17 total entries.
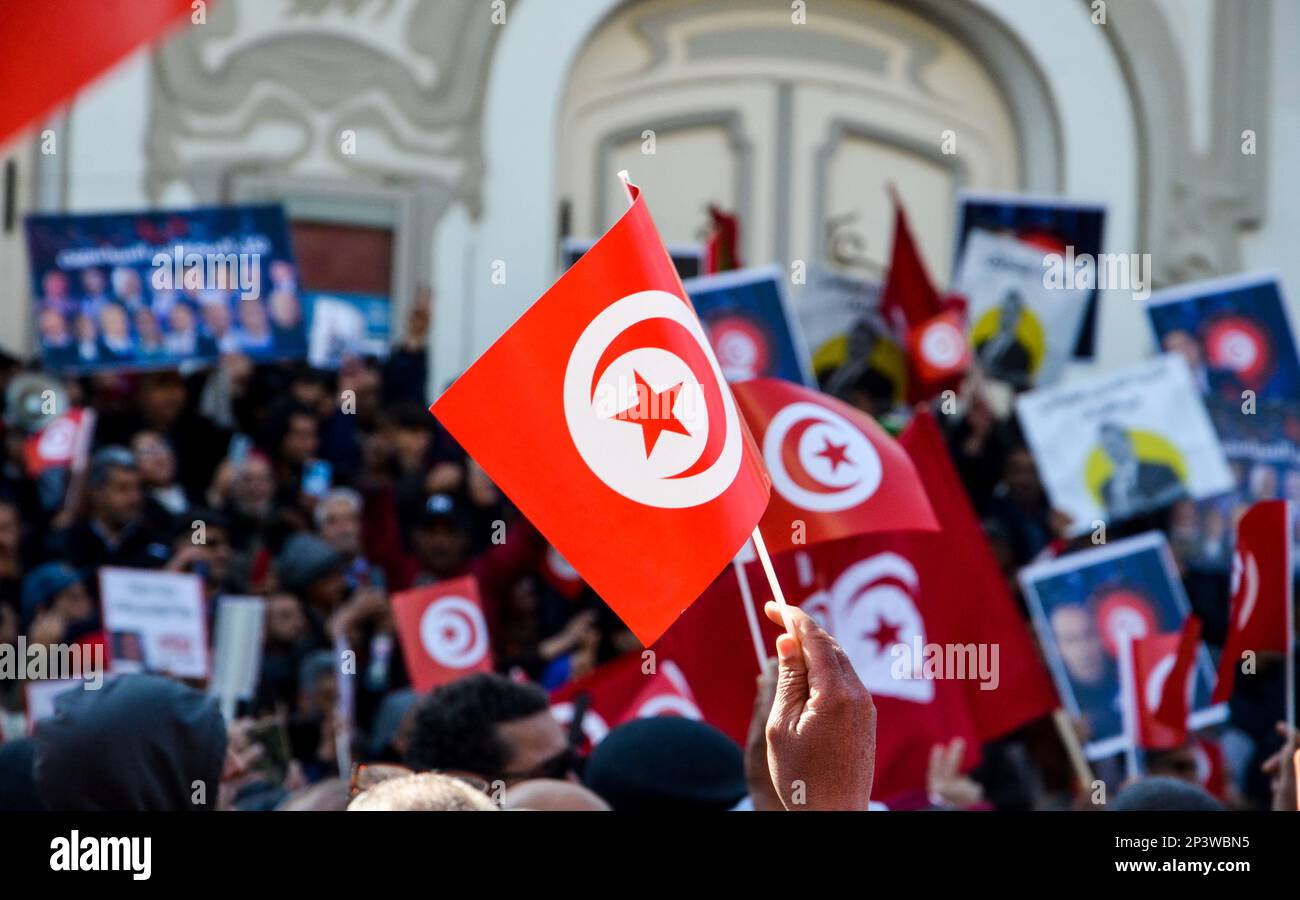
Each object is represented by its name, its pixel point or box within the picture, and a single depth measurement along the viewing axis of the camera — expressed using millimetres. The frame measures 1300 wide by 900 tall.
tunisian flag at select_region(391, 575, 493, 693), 5727
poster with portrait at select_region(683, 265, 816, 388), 7070
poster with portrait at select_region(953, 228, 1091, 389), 8336
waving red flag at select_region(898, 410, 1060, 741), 4781
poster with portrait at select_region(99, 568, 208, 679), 5984
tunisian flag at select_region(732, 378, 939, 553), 4156
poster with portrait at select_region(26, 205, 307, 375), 7594
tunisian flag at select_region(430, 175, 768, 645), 2529
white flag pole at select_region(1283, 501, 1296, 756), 4066
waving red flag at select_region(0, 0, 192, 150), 2145
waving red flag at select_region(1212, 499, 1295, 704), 4262
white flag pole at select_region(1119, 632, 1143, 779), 5520
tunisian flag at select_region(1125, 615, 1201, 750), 4859
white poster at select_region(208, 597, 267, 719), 6078
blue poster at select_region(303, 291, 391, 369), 8352
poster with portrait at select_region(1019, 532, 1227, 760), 6309
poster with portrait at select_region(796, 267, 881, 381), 8234
